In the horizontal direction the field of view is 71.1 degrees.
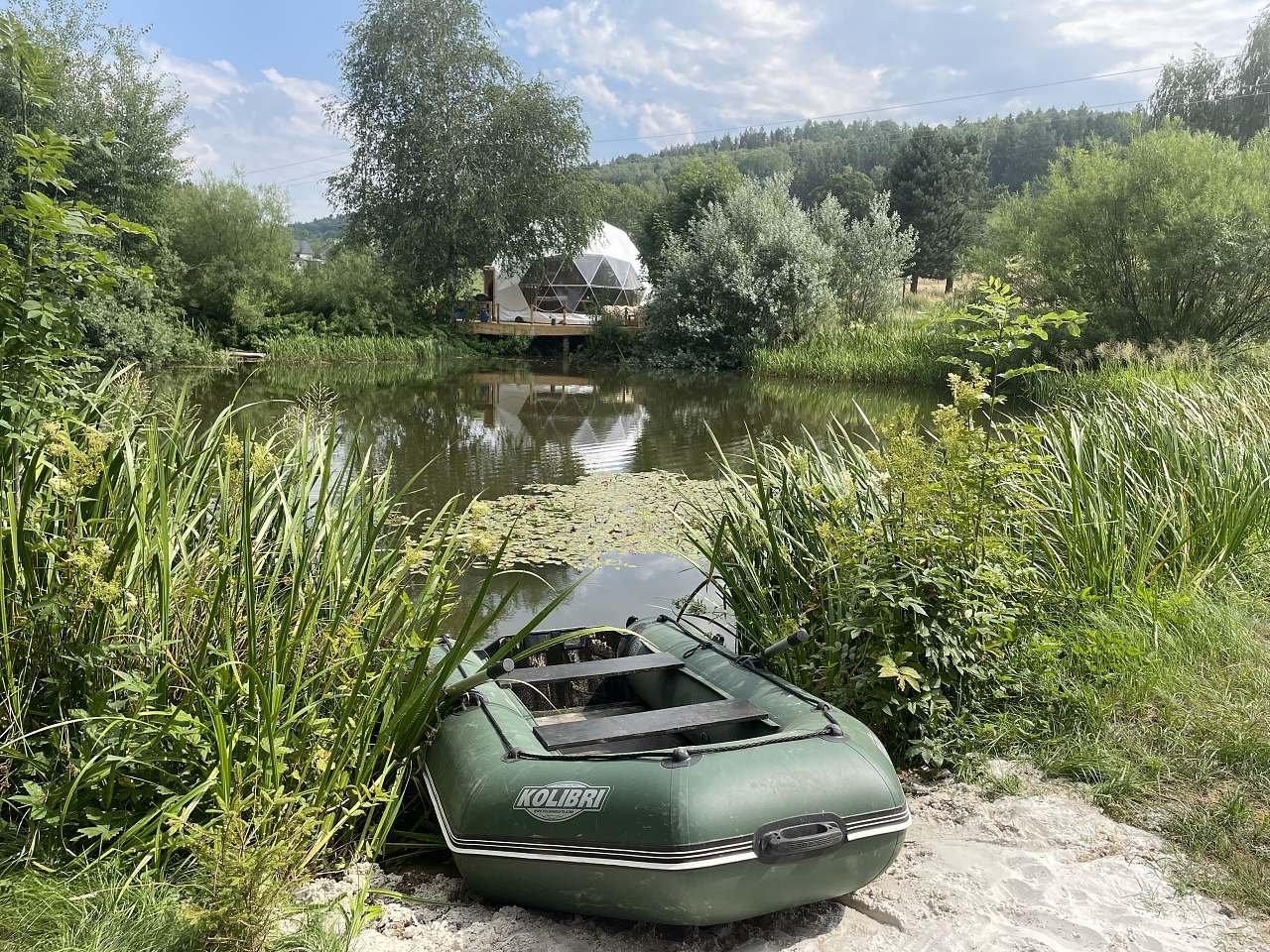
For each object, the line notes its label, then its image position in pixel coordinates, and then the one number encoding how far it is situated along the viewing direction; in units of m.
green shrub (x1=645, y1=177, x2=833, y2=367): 21.11
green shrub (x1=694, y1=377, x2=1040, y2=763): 3.26
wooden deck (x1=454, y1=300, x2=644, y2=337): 27.17
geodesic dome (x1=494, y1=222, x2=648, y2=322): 29.89
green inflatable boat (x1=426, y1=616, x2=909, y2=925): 2.35
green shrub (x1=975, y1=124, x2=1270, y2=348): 14.22
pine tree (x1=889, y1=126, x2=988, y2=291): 36.81
